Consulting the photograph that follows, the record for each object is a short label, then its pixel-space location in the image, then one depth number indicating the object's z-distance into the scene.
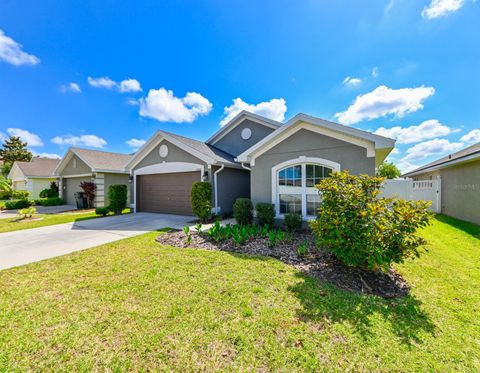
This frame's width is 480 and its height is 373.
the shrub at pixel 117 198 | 12.50
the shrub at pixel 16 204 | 16.03
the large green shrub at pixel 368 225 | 3.69
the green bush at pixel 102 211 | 11.77
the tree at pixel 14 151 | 38.56
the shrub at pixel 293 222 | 7.45
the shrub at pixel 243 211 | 8.45
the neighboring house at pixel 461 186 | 9.12
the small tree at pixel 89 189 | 14.99
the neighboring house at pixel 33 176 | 21.36
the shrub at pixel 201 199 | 9.27
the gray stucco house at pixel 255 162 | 7.06
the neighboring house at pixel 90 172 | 15.38
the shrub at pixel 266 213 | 7.97
